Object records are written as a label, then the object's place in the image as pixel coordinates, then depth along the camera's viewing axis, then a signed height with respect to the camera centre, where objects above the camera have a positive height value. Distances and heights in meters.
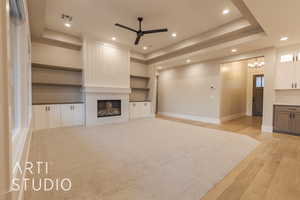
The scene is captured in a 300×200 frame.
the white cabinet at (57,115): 4.35 -0.61
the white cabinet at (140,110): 6.70 -0.60
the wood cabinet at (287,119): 4.16 -0.64
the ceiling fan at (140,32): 3.70 +1.78
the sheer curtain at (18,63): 2.09 +0.55
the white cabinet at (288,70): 4.20 +0.87
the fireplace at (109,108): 5.55 -0.44
